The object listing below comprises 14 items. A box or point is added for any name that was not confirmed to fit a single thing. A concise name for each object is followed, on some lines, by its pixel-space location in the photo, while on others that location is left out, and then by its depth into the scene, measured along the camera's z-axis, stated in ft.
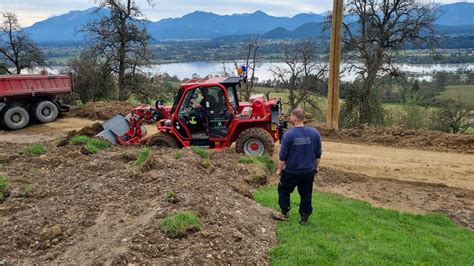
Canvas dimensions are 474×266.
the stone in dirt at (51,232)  19.31
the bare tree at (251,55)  119.07
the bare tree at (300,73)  115.34
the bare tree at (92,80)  108.58
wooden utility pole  47.37
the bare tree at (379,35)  80.74
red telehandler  38.99
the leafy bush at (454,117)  92.63
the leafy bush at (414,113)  89.74
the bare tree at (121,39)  97.45
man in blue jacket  21.50
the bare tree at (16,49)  119.75
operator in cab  39.06
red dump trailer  56.70
